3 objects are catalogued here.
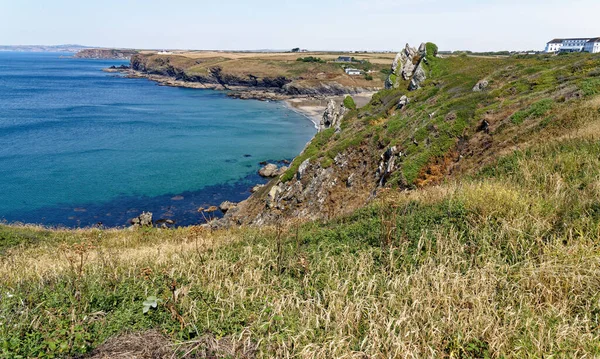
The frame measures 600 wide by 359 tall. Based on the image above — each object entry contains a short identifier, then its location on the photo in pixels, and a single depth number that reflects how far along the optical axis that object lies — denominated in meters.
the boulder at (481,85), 27.58
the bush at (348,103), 42.84
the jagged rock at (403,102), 32.09
